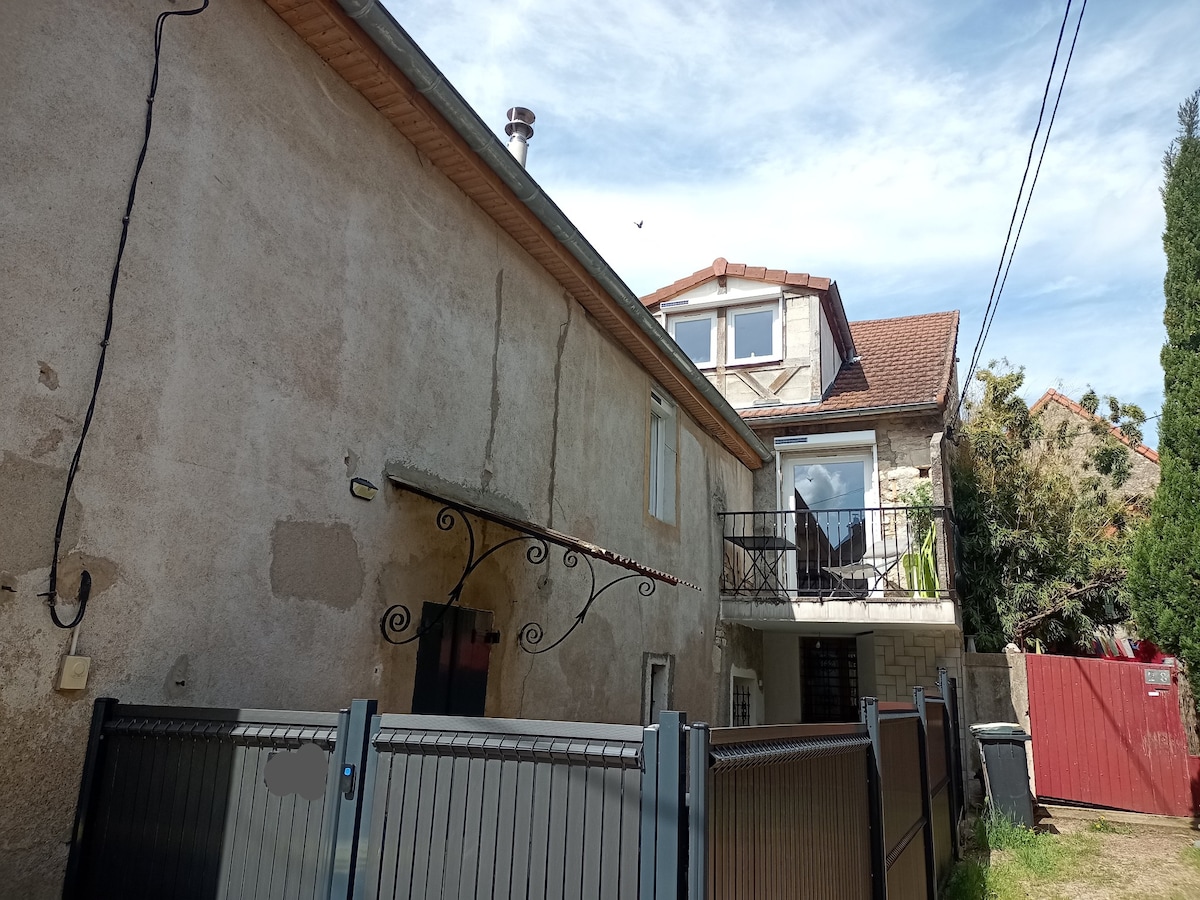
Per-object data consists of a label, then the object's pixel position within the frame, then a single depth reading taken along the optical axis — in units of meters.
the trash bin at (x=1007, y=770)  8.92
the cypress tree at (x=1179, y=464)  9.27
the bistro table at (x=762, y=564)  10.23
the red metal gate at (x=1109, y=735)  9.76
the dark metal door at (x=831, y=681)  12.55
